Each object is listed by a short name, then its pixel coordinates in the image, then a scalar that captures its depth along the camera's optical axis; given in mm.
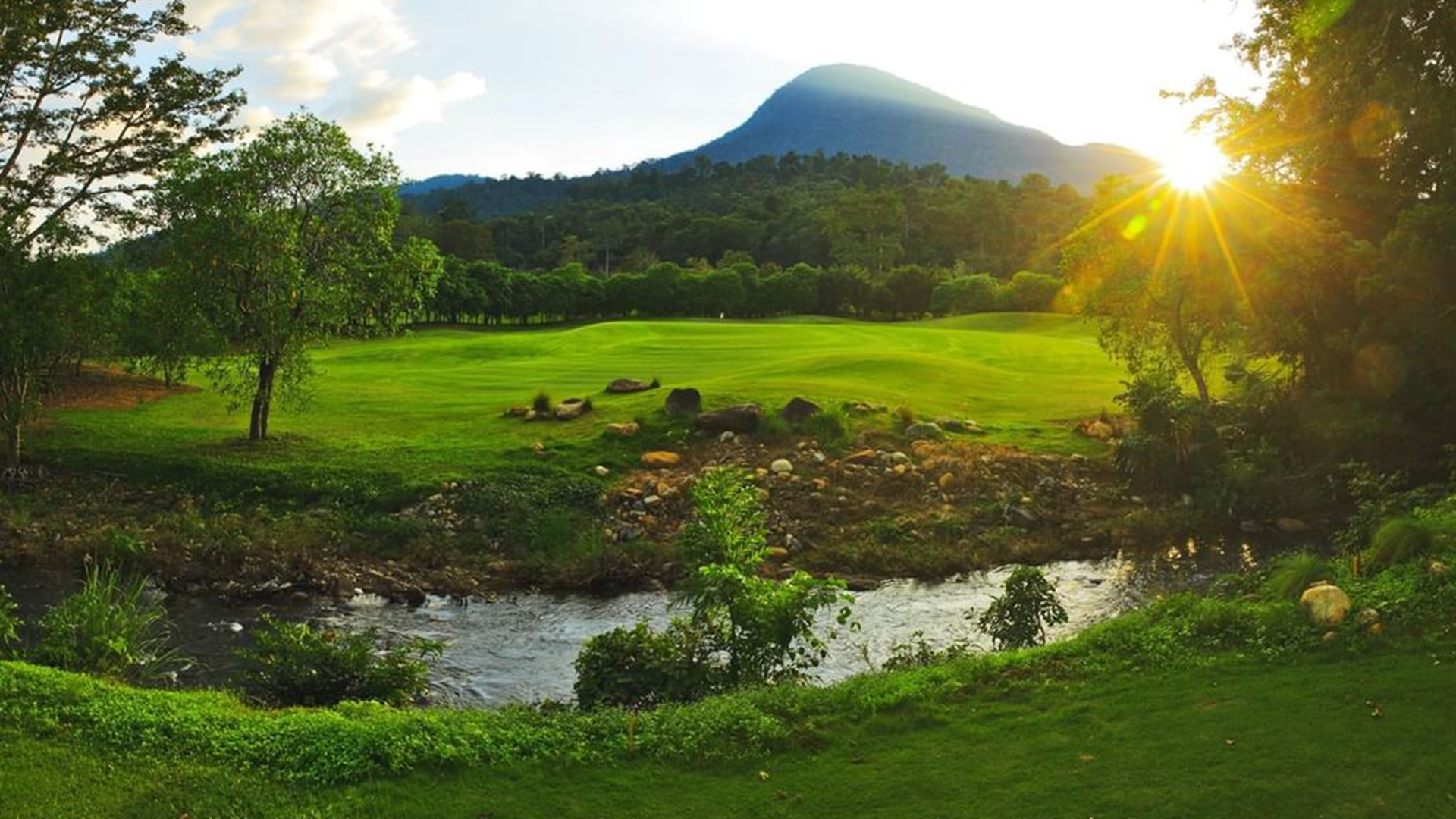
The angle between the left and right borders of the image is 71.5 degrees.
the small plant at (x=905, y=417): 30719
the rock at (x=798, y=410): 29891
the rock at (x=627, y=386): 34938
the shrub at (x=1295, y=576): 12984
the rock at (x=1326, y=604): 11250
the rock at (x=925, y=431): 29594
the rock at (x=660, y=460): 27262
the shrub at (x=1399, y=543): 13555
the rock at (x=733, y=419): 29172
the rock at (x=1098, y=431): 30625
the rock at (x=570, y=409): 30703
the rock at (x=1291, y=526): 23891
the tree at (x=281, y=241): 26344
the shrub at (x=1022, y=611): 14914
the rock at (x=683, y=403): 30156
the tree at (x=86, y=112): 30641
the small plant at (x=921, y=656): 13562
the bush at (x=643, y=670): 12406
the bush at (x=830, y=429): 28578
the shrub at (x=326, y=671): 12742
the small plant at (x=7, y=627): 12867
